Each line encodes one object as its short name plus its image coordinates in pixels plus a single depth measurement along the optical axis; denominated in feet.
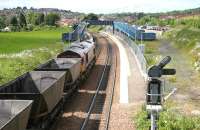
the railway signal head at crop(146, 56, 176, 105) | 38.09
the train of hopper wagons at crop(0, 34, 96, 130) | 52.49
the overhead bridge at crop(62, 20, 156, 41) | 286.25
